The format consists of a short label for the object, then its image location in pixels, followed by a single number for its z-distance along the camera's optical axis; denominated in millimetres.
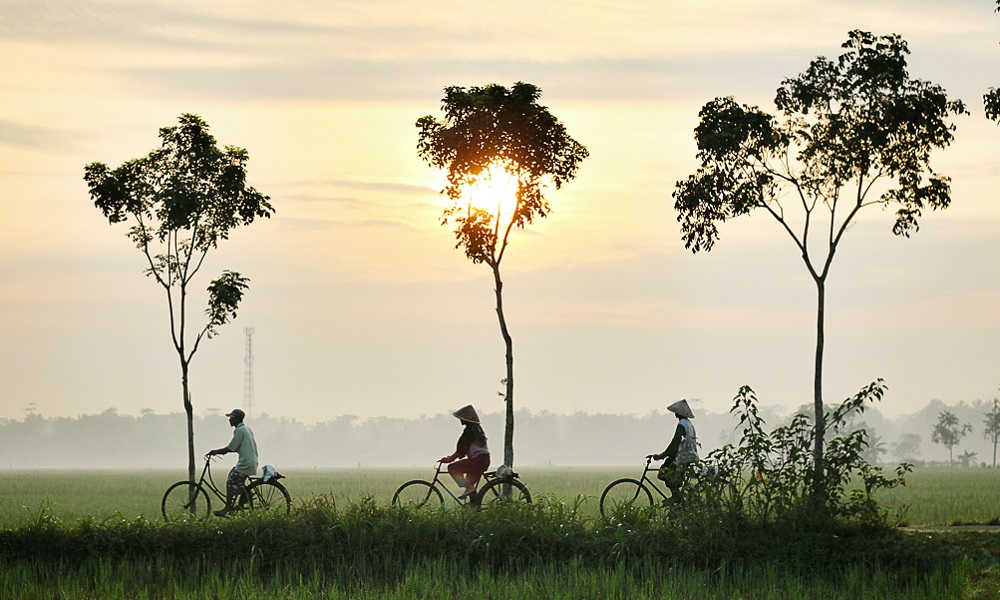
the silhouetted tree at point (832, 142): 27688
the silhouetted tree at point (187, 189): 29891
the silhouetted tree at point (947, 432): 137175
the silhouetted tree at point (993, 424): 124181
